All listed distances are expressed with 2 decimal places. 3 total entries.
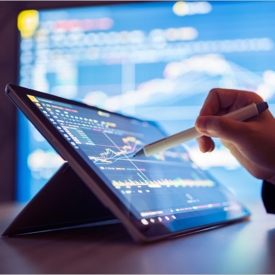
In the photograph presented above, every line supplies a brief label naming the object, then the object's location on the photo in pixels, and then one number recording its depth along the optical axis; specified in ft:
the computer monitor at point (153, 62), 4.14
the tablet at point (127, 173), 1.43
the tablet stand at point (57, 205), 1.55
